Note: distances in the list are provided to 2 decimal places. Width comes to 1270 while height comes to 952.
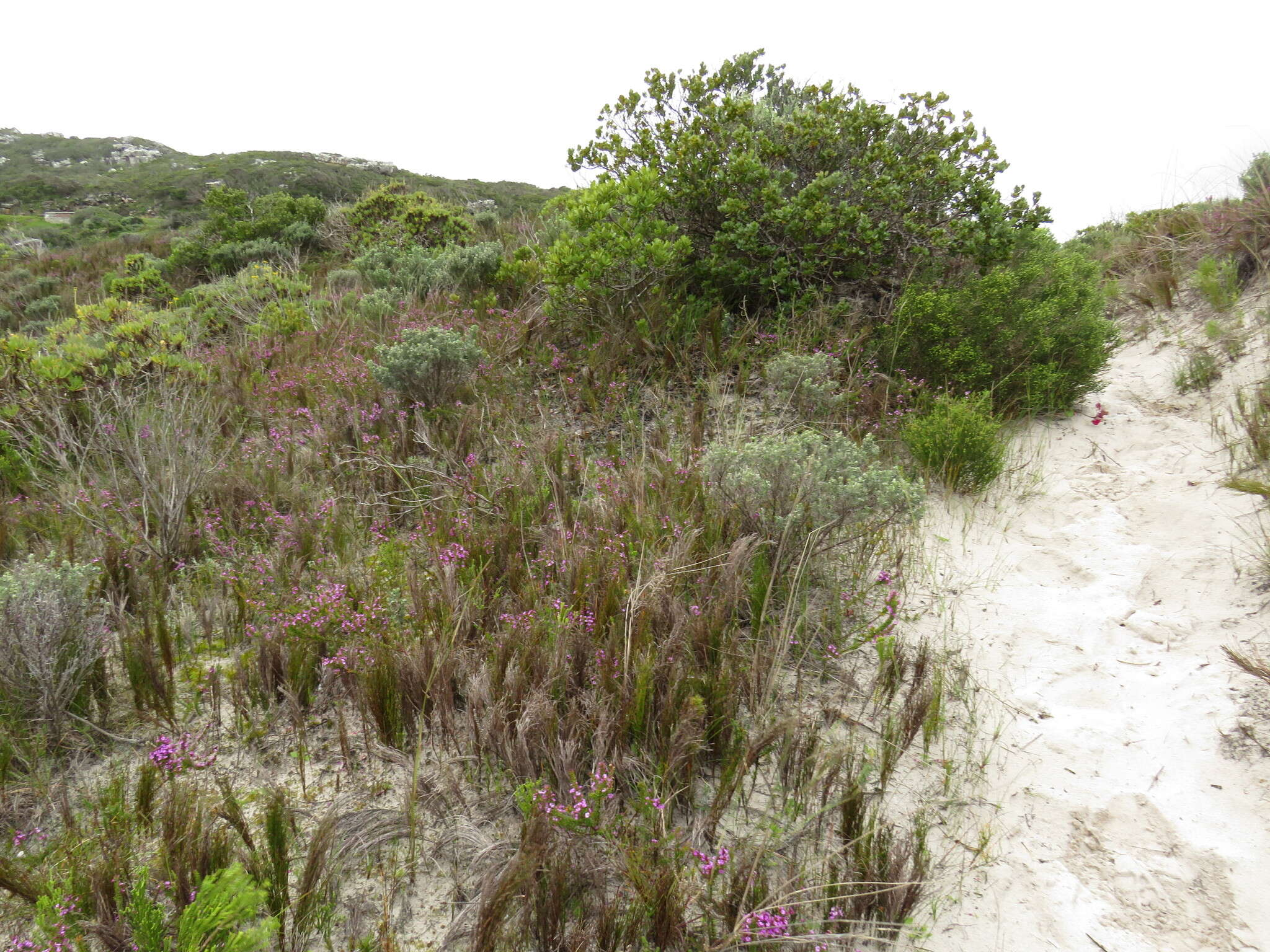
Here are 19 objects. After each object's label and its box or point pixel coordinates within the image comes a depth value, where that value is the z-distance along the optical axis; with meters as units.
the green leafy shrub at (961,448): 4.12
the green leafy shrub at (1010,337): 4.91
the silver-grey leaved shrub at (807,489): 3.07
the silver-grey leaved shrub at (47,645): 2.34
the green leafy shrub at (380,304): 6.62
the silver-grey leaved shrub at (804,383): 4.53
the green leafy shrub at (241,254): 11.54
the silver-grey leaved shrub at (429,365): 4.62
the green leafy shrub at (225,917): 1.51
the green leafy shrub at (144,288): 10.22
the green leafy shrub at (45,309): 11.41
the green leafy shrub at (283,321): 6.86
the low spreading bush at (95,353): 5.22
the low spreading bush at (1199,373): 4.99
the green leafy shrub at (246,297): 7.50
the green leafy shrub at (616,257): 5.26
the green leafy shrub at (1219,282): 5.56
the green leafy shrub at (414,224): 9.59
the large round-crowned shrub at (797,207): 5.20
